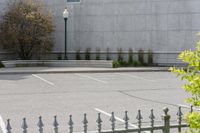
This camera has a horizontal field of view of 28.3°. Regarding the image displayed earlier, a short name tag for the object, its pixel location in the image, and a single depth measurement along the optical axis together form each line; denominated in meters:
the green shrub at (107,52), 27.81
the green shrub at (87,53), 27.92
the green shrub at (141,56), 26.94
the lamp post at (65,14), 25.69
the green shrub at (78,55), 28.02
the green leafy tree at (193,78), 3.90
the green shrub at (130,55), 27.03
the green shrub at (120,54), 27.33
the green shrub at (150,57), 26.84
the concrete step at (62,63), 25.57
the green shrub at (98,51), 27.89
